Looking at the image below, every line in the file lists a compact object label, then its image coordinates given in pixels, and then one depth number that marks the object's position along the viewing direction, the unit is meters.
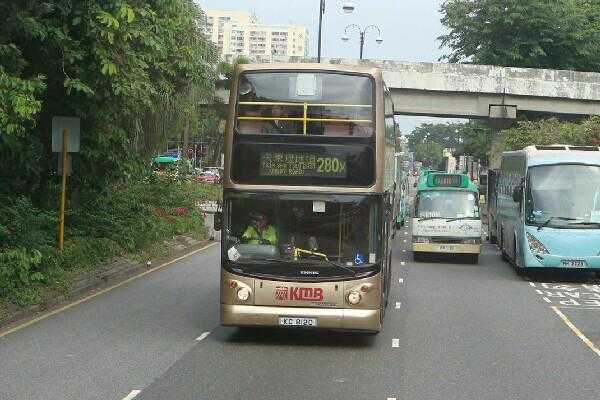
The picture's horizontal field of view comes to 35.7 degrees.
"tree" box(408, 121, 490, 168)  157.25
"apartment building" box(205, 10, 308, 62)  153.00
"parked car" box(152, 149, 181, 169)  35.12
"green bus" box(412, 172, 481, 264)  26.16
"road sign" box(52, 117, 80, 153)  18.08
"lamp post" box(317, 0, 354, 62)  33.81
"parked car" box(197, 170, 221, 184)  67.24
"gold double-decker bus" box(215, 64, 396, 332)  12.06
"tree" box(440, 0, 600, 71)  58.22
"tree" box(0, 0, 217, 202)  14.03
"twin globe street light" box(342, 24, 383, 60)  43.28
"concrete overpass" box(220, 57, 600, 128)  45.00
